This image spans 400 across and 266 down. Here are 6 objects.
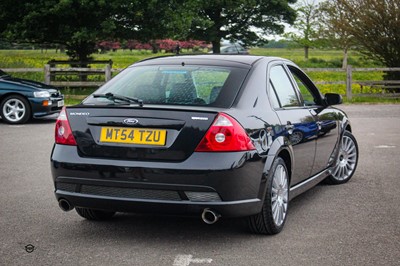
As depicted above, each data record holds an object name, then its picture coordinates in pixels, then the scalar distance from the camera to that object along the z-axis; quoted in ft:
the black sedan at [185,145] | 15.74
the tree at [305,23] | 219.20
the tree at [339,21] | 84.07
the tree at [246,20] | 181.98
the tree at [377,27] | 79.71
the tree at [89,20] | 79.15
